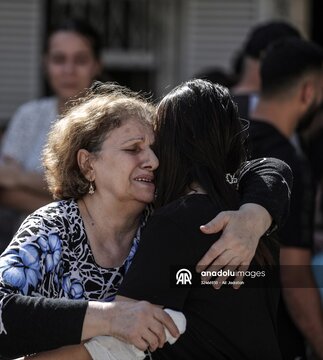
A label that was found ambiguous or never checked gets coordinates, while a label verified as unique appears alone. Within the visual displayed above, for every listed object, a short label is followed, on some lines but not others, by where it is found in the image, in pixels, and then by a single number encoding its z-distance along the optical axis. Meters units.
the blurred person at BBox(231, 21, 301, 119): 6.79
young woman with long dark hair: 3.50
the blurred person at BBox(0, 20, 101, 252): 6.19
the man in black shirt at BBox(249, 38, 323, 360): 5.15
